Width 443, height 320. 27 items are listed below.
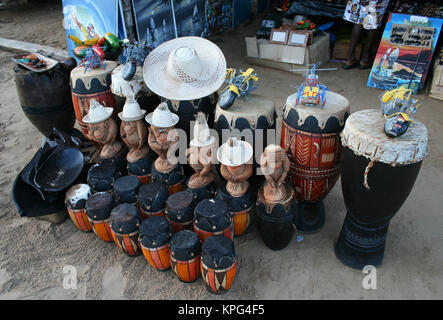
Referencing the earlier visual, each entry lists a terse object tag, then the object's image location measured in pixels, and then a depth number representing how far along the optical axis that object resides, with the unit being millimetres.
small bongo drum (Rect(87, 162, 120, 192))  2900
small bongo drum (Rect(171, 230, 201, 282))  2309
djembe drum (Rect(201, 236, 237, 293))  2215
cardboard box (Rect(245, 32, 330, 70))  5562
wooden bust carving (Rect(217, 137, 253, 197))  2426
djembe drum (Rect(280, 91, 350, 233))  2395
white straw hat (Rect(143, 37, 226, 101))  2932
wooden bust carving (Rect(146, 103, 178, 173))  2750
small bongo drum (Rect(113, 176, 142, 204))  2738
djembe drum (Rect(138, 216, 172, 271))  2404
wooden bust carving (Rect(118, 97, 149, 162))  2914
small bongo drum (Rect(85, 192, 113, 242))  2641
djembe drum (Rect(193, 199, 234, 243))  2422
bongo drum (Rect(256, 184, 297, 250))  2490
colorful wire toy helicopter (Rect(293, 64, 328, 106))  2426
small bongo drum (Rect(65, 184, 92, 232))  2803
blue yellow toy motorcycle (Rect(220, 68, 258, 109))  2660
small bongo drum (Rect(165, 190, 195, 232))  2576
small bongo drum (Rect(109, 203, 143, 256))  2512
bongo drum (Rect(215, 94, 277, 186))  2650
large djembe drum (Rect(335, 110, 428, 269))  2000
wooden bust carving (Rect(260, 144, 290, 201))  2318
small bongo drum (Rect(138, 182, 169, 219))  2670
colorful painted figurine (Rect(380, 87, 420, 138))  1976
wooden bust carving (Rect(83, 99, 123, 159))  2965
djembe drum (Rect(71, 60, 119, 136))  3236
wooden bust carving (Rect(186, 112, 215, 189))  2600
